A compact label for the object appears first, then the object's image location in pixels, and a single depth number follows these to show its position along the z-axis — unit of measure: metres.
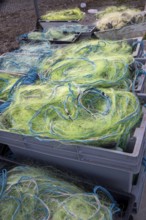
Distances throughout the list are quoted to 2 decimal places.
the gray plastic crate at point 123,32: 3.97
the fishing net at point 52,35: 3.96
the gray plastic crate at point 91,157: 1.65
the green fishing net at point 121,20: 4.08
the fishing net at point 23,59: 3.02
